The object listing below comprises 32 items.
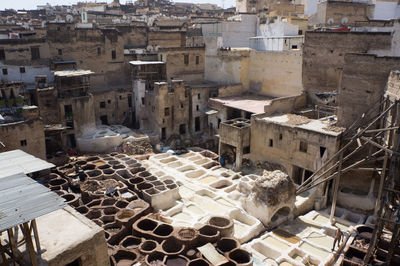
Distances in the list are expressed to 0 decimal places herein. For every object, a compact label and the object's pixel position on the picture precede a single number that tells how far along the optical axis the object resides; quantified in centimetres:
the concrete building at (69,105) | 3092
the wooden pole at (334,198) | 2122
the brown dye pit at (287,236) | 1998
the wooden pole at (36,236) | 1104
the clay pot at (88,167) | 2709
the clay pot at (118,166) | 2704
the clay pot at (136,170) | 2675
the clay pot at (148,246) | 1842
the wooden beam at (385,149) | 1430
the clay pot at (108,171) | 2621
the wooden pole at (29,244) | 1046
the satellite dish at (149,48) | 3994
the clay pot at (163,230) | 1983
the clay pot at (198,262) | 1709
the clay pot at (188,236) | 1841
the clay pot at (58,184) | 2328
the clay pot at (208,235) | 1870
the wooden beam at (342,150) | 1902
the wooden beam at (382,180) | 1942
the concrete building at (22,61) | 3312
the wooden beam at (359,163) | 1933
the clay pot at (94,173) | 2595
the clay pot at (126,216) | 2016
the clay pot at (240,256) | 1754
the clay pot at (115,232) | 1906
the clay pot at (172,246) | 1836
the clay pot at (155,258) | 1738
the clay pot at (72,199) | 2131
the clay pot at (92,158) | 2855
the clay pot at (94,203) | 2175
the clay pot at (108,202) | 2200
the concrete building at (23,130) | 2398
